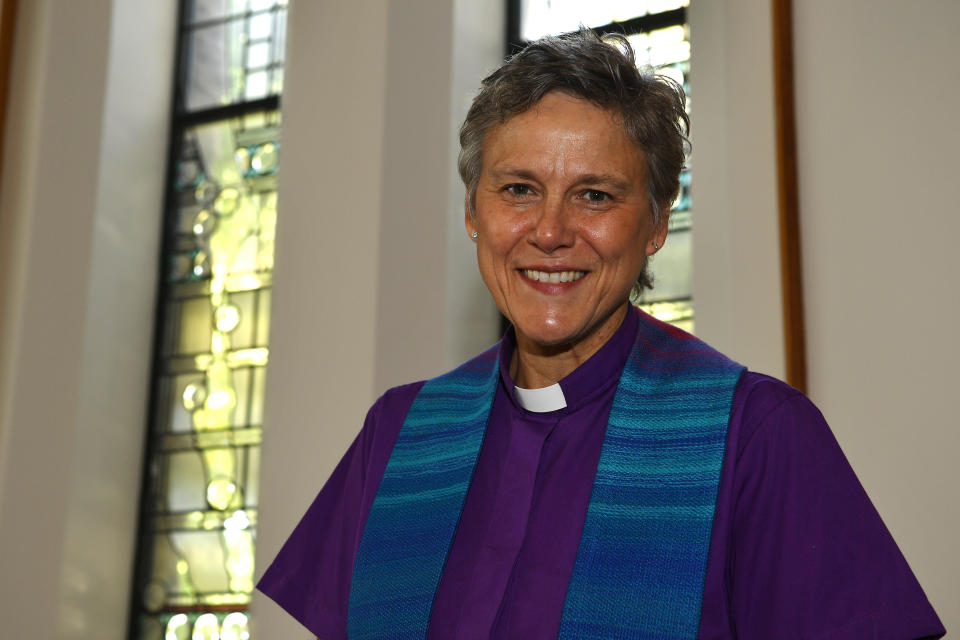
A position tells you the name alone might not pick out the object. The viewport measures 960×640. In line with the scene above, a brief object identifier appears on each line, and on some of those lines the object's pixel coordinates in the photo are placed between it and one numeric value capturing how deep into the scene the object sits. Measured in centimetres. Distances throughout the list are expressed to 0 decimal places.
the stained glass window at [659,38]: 396
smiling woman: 155
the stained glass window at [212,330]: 450
